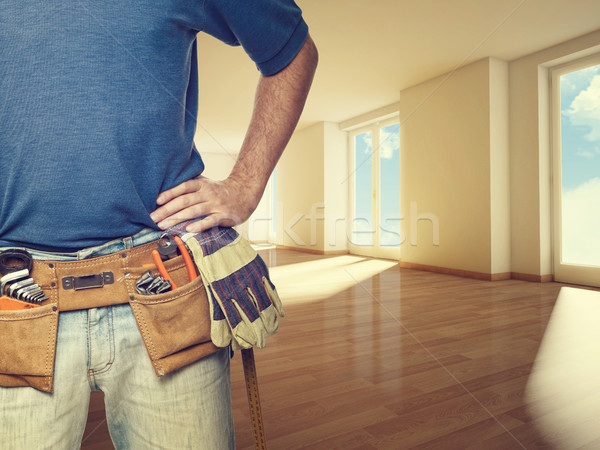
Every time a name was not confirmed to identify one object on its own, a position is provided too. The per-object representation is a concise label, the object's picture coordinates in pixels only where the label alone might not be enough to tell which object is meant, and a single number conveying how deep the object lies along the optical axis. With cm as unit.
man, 46
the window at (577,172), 441
